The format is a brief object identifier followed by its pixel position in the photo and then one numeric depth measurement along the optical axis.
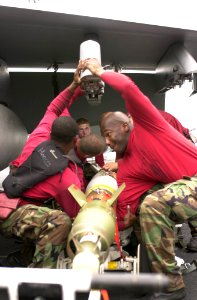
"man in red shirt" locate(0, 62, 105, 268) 1.64
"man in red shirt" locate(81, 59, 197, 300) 1.59
